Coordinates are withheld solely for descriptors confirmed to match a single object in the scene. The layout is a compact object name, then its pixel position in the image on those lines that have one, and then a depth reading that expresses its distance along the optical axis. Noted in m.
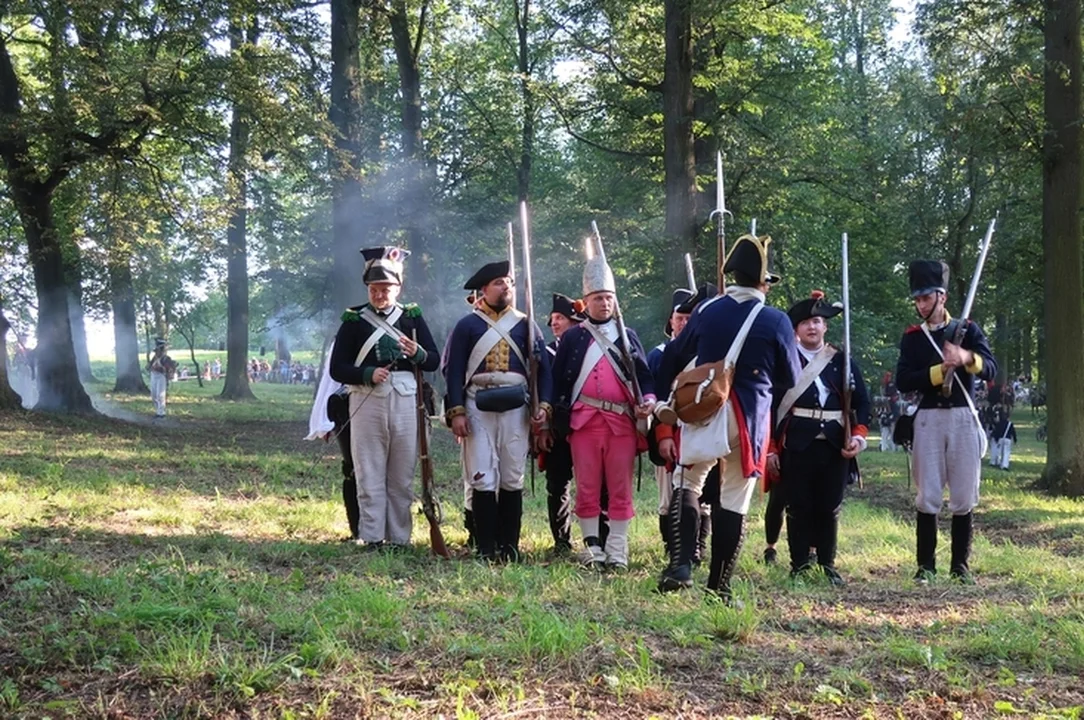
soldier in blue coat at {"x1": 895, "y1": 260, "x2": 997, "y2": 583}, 6.91
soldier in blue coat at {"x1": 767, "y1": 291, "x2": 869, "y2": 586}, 7.03
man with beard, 7.21
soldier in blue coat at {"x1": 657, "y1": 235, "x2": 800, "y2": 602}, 5.64
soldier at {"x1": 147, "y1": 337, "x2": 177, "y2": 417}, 22.16
